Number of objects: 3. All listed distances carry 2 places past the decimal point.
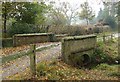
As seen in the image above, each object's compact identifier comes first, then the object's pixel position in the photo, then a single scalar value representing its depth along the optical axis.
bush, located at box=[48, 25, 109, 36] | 12.10
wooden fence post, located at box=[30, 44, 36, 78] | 3.69
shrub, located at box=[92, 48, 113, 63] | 7.02
